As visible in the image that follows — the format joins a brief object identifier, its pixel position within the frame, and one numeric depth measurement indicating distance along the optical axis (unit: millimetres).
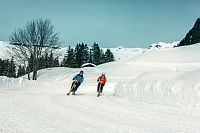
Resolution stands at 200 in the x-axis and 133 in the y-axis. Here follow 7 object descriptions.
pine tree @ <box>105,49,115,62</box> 125762
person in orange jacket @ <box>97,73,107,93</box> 23941
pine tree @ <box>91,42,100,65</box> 122375
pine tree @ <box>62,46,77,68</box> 91656
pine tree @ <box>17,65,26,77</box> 116188
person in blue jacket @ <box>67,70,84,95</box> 23047
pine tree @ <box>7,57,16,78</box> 95856
